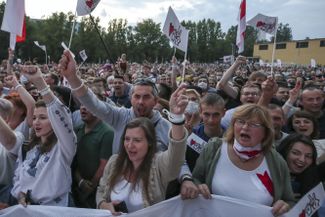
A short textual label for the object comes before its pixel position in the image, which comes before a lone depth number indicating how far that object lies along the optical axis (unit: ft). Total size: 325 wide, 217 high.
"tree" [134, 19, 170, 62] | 225.15
